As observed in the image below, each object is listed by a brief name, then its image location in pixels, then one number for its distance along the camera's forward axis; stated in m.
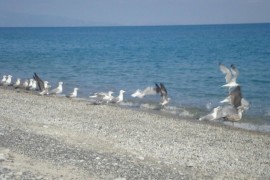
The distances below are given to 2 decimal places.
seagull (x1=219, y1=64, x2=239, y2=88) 21.67
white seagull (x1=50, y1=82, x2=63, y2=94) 27.91
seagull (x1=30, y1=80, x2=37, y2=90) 29.64
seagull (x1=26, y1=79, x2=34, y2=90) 29.78
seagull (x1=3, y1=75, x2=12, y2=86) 32.50
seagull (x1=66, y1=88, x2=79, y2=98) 26.72
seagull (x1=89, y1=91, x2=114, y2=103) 24.94
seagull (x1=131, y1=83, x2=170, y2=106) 24.17
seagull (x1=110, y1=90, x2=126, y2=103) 25.22
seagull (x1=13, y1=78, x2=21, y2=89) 30.86
